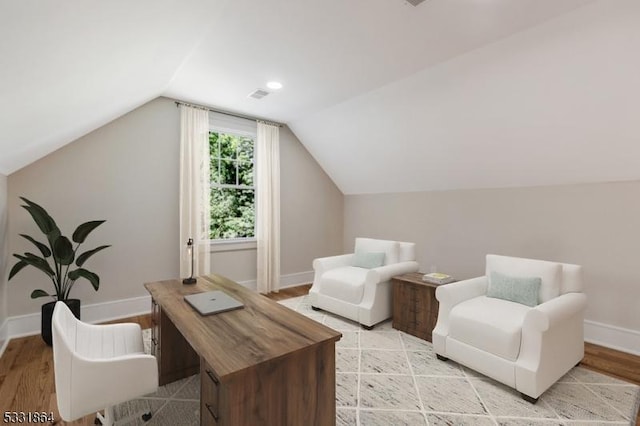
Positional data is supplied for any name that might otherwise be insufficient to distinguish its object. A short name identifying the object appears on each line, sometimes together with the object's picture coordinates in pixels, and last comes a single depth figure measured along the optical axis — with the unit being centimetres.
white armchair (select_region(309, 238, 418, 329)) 329
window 442
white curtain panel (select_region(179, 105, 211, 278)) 392
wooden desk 118
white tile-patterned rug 187
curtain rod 396
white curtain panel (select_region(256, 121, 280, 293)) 464
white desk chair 129
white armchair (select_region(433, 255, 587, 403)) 203
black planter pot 278
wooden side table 292
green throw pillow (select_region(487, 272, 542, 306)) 248
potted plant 267
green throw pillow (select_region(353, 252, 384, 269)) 375
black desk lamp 246
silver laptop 179
